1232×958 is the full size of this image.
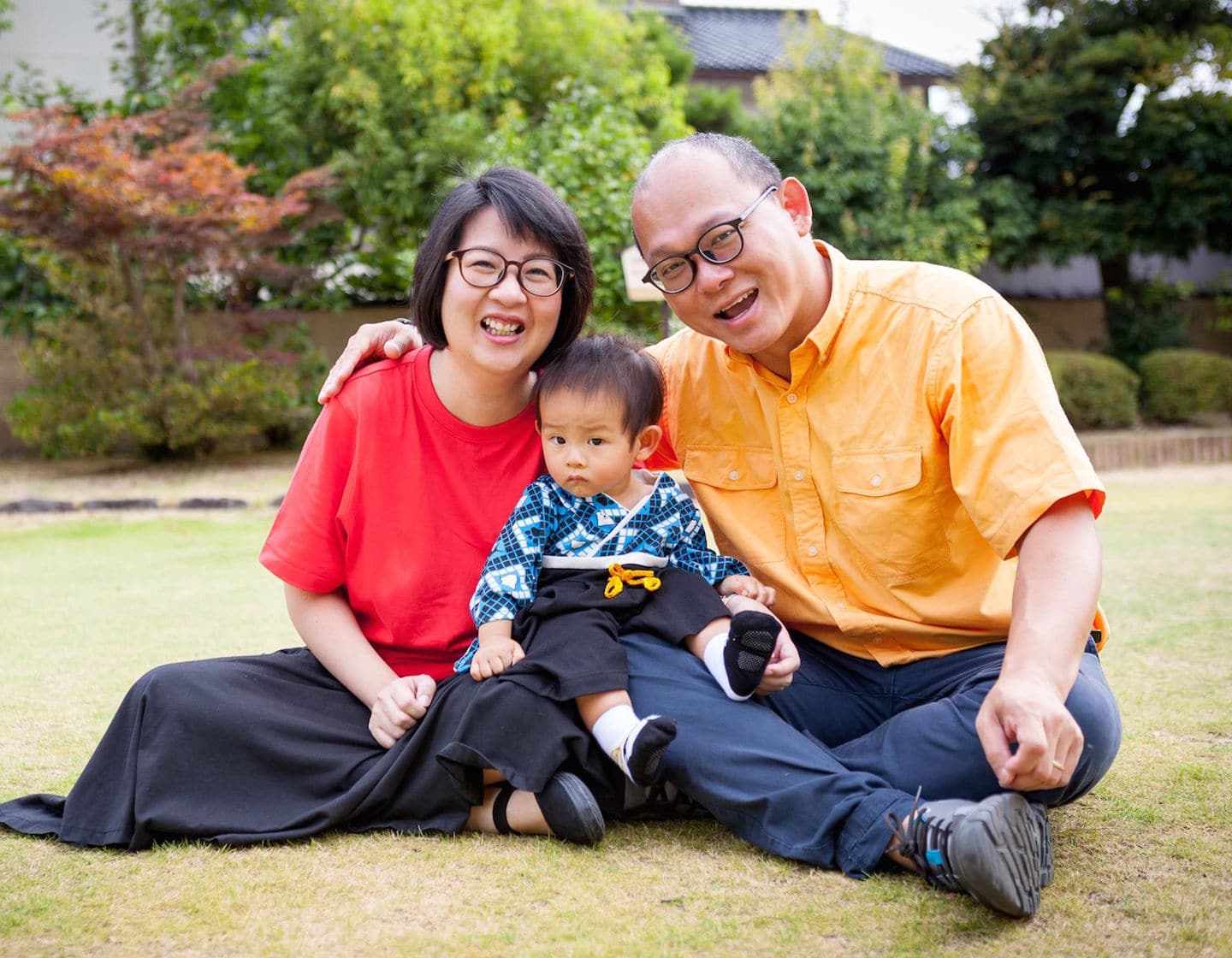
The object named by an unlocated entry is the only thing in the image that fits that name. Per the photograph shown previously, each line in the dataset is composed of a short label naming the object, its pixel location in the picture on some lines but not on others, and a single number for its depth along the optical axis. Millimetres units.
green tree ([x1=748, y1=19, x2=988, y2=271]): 11375
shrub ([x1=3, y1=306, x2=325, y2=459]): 9984
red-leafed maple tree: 9188
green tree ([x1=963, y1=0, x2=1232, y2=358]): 12586
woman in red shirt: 2240
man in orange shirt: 2010
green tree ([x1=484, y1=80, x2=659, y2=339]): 9609
